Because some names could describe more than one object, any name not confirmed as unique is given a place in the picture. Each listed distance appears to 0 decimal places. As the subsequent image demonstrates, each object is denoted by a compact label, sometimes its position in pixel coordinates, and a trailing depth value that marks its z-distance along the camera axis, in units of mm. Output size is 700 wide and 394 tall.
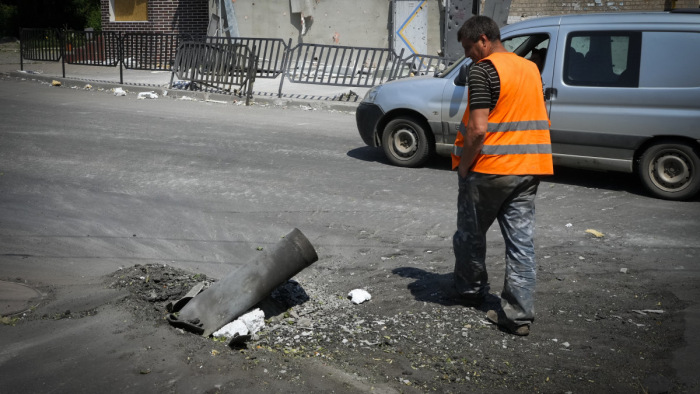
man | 4336
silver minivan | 7660
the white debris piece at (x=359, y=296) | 5020
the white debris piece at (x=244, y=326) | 4387
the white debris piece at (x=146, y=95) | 16812
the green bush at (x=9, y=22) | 35969
